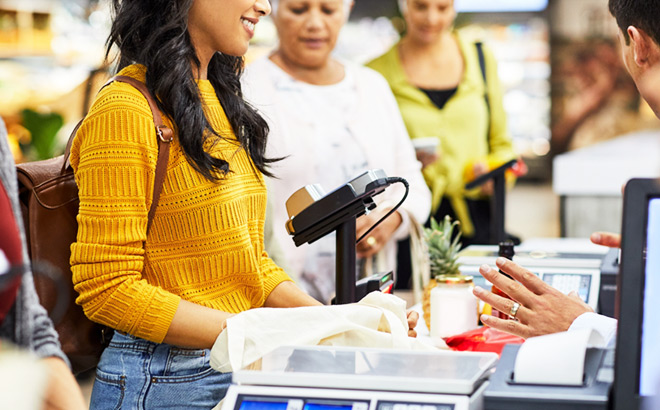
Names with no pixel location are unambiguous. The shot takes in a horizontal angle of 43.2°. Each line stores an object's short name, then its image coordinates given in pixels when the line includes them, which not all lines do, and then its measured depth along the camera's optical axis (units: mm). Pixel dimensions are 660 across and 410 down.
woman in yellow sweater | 1604
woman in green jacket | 3629
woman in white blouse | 2908
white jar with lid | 2215
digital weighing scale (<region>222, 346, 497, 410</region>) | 1092
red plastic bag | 1939
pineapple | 2393
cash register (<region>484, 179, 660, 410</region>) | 1054
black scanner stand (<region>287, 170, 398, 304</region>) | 1687
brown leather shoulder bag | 1666
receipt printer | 1055
